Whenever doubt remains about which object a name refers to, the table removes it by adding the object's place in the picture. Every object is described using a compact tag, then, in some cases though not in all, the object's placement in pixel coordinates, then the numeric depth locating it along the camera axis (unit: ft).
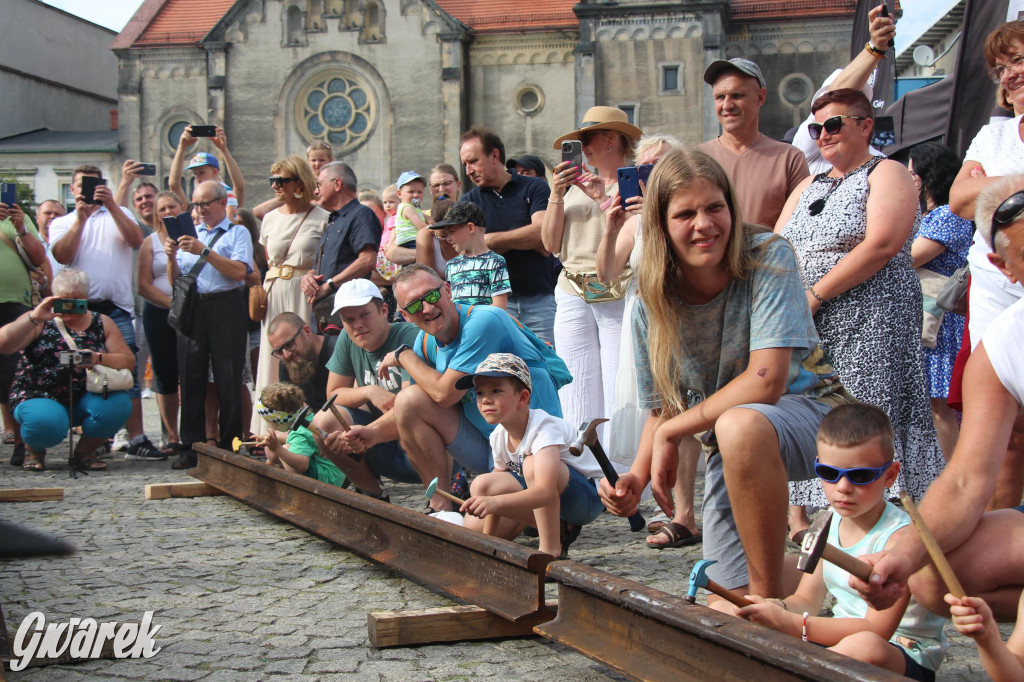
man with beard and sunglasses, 23.35
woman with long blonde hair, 11.16
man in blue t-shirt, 17.97
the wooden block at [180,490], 23.22
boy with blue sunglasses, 9.28
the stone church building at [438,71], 123.85
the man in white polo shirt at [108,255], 31.17
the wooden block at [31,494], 22.80
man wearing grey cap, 17.04
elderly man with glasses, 27.89
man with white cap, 20.16
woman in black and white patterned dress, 14.37
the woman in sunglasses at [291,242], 27.73
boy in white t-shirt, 15.10
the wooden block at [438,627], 12.11
